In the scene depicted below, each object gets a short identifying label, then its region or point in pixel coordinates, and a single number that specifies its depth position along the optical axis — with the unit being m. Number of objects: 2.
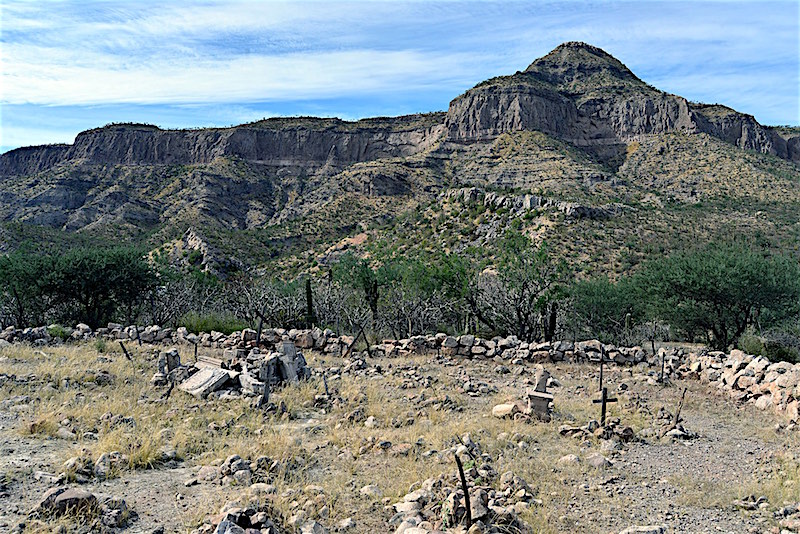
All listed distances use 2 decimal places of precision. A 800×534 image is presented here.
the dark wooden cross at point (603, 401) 9.82
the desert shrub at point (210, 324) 21.86
